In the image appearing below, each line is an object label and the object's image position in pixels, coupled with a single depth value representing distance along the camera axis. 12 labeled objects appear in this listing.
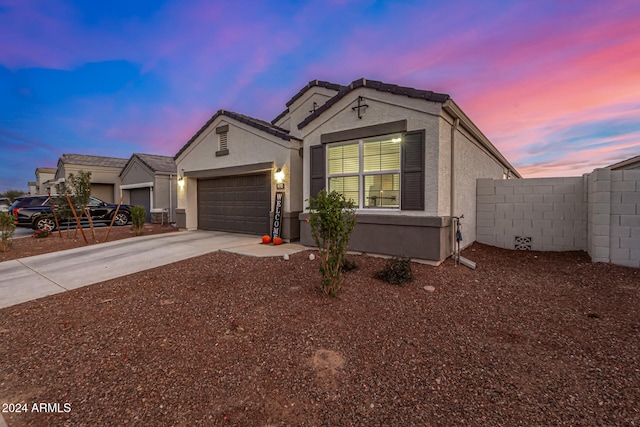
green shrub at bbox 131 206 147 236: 10.08
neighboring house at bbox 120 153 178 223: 15.71
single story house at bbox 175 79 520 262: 5.79
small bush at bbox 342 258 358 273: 5.23
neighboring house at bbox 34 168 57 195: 24.28
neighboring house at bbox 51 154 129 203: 18.34
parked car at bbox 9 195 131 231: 11.52
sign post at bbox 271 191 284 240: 8.42
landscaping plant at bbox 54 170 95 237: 8.48
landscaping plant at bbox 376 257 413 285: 4.60
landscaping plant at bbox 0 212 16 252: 7.86
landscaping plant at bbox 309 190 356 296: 3.90
